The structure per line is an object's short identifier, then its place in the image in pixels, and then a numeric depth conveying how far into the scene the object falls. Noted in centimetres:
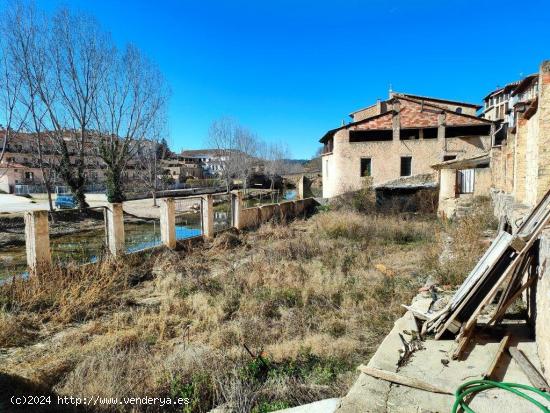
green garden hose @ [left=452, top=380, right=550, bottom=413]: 249
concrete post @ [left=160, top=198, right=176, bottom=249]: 1019
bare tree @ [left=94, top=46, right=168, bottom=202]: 2059
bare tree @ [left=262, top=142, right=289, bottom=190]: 5517
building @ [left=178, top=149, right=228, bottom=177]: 7487
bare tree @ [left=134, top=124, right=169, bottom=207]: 2897
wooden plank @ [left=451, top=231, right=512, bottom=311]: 358
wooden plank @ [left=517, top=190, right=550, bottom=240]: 342
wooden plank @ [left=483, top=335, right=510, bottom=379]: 295
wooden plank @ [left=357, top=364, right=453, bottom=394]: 288
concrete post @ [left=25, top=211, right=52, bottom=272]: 708
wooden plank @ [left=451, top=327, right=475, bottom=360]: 334
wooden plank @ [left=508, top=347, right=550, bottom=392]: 269
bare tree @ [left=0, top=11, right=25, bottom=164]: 1429
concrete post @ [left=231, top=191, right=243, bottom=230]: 1394
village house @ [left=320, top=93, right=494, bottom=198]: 2395
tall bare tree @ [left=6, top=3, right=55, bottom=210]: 1639
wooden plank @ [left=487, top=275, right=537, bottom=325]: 343
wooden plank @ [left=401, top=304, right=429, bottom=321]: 412
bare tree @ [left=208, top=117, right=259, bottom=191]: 4088
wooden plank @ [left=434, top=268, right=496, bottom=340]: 362
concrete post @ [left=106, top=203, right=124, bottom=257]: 877
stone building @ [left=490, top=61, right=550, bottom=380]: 300
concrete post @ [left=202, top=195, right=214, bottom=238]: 1208
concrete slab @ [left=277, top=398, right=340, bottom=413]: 289
